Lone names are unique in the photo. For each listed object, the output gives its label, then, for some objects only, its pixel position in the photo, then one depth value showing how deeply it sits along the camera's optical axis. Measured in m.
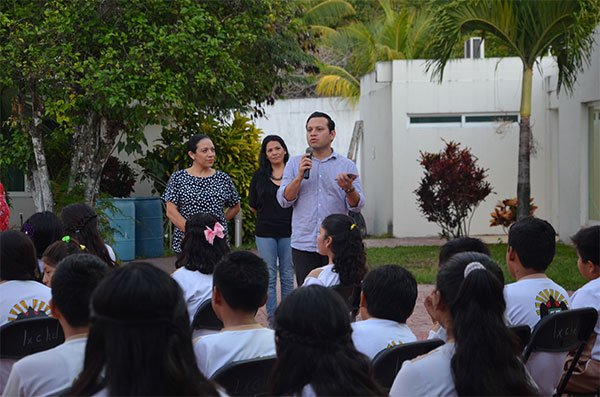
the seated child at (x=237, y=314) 3.43
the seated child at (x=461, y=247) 4.78
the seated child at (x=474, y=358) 2.88
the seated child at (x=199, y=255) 4.99
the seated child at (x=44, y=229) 5.29
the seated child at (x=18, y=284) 4.20
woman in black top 7.16
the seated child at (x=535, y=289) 4.17
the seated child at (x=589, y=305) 4.55
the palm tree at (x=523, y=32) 12.66
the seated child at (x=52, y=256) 4.73
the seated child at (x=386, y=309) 3.65
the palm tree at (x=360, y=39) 23.75
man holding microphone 6.43
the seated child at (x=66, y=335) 2.86
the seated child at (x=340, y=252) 5.33
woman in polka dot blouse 6.86
